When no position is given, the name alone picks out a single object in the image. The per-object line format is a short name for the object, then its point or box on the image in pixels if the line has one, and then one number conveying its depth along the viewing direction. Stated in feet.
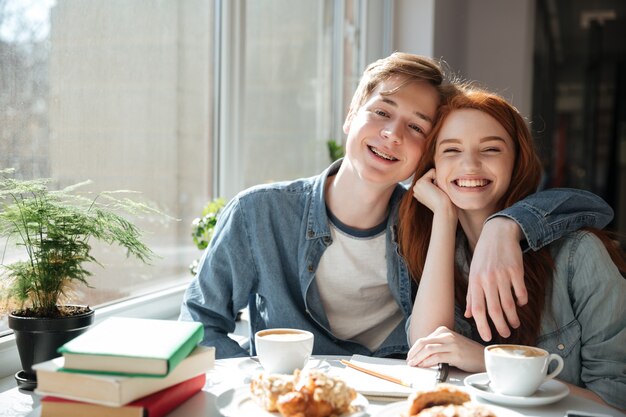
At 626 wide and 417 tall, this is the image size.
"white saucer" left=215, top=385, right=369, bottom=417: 3.10
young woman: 4.28
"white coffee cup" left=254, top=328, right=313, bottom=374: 3.60
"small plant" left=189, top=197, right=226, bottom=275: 6.48
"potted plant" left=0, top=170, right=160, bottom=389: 3.95
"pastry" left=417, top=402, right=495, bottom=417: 2.91
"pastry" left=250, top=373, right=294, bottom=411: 3.09
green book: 3.01
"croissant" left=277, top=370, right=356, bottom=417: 2.99
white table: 3.35
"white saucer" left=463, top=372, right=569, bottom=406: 3.40
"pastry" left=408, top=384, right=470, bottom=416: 3.07
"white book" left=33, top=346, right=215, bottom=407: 2.95
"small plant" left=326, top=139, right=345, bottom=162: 9.95
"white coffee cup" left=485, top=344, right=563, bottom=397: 3.42
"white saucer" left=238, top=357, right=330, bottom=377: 4.04
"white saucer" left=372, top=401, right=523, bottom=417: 3.13
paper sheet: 3.54
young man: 5.24
